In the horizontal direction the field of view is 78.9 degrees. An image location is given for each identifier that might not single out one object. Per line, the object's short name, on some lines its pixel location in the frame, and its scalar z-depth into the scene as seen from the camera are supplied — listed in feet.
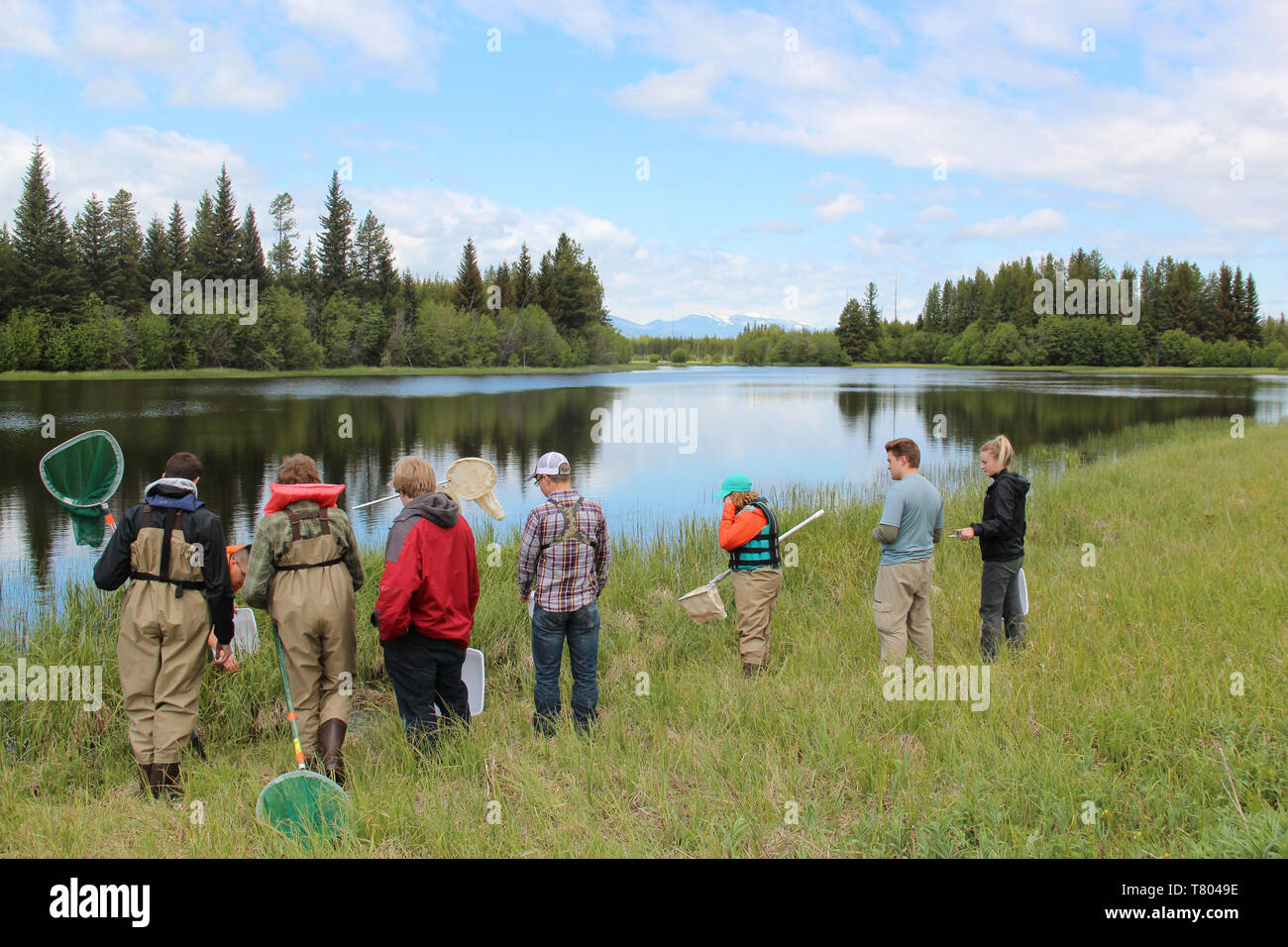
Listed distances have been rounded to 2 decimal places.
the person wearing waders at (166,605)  16.34
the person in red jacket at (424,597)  16.48
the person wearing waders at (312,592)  16.14
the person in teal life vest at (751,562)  21.90
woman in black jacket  21.42
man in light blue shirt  20.48
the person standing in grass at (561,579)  18.42
